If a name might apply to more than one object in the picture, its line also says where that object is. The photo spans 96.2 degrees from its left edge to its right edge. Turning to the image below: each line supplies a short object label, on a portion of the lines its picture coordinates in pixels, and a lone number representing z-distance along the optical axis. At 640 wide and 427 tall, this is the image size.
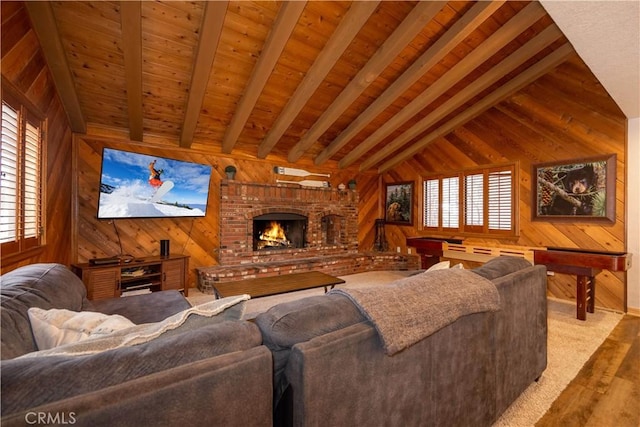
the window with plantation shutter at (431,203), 5.81
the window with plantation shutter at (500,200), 4.77
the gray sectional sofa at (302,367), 0.72
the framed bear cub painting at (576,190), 3.81
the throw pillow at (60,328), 1.09
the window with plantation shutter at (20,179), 2.03
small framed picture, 6.25
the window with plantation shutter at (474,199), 5.13
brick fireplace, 4.82
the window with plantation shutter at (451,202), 5.48
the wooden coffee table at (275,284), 2.96
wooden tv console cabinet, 3.38
